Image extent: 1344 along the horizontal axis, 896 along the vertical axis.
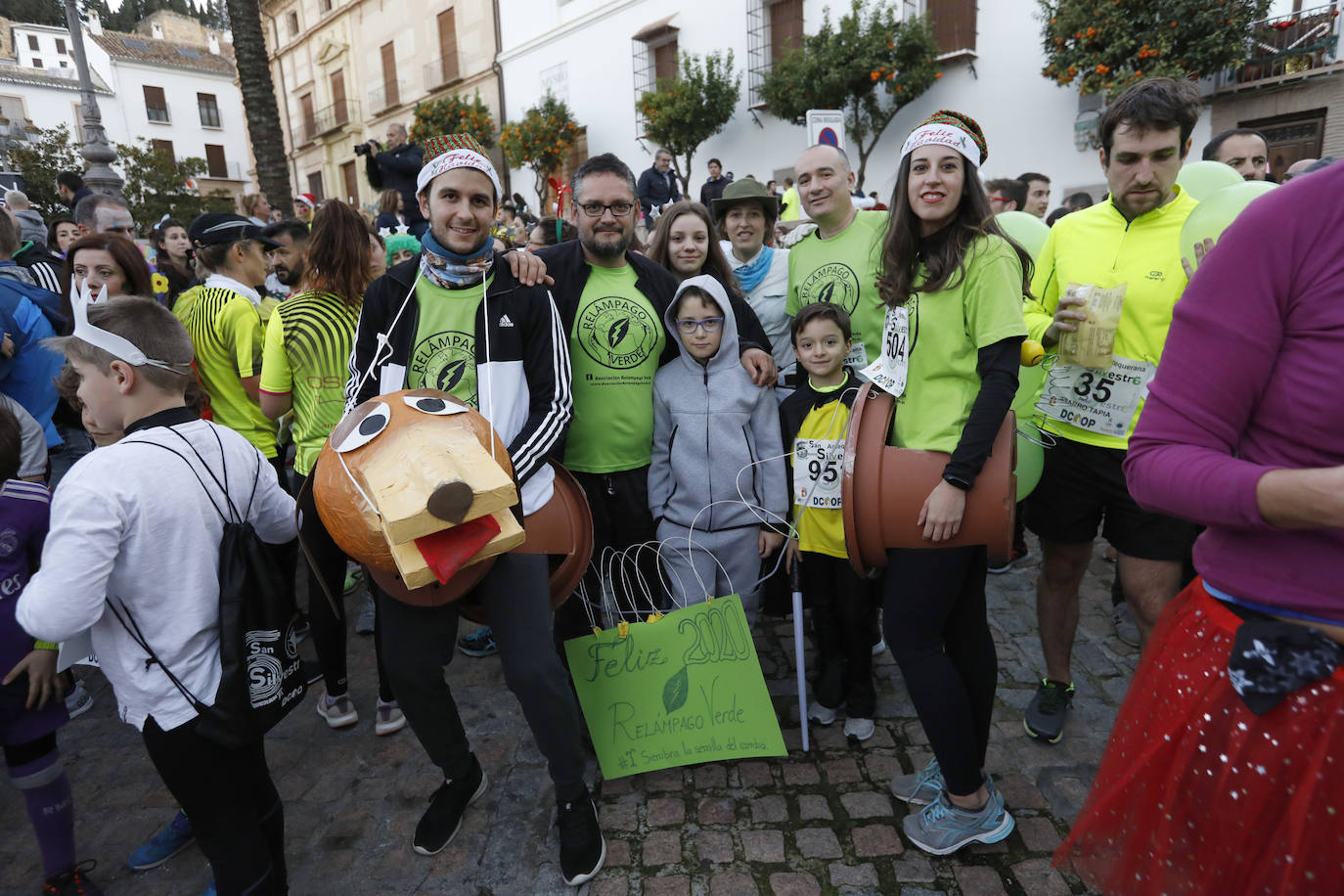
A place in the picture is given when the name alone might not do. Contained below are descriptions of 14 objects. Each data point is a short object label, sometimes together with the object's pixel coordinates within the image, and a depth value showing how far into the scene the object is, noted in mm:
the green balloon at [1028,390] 2982
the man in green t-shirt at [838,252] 3022
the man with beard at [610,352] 2900
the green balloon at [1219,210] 2172
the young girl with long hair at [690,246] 3619
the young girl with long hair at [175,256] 5485
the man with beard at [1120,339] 2518
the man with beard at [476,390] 2322
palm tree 8836
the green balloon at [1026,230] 3670
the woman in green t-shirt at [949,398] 2100
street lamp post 7938
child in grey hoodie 2889
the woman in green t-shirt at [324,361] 3201
